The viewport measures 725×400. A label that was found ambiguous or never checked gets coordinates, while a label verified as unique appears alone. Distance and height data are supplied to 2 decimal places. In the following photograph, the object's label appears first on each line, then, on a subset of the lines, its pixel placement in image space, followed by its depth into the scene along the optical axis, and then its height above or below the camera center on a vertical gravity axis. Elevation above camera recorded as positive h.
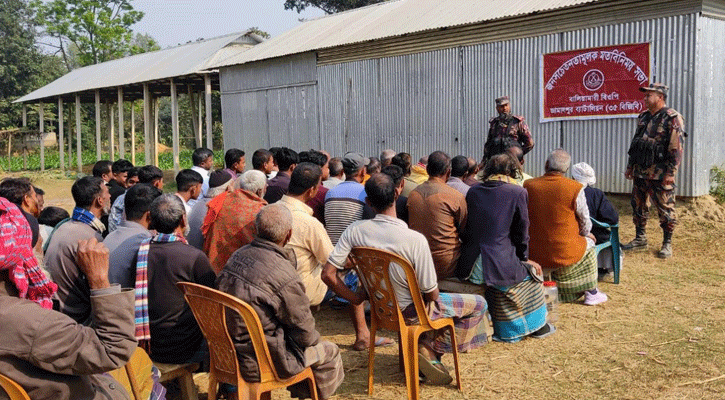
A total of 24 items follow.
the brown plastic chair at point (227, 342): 3.14 -0.96
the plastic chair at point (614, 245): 6.33 -1.03
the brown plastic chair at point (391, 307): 3.88 -0.99
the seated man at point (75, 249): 3.63 -0.56
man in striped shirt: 5.55 -0.52
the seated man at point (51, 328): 2.28 -0.63
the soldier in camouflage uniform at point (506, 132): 9.23 +0.14
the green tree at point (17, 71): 38.12 +5.11
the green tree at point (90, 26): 42.53 +8.17
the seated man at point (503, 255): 4.88 -0.85
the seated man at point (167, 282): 3.63 -0.73
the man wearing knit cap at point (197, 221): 5.23 -0.59
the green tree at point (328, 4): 34.50 +7.69
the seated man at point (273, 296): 3.29 -0.74
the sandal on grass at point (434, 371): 4.28 -1.48
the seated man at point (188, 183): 5.42 -0.28
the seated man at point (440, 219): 4.96 -0.57
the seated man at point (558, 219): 5.55 -0.67
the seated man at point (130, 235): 3.80 -0.50
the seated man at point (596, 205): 6.35 -0.63
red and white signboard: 9.09 +0.83
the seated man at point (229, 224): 4.68 -0.54
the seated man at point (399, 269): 4.07 -0.76
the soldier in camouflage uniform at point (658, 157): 7.50 -0.22
